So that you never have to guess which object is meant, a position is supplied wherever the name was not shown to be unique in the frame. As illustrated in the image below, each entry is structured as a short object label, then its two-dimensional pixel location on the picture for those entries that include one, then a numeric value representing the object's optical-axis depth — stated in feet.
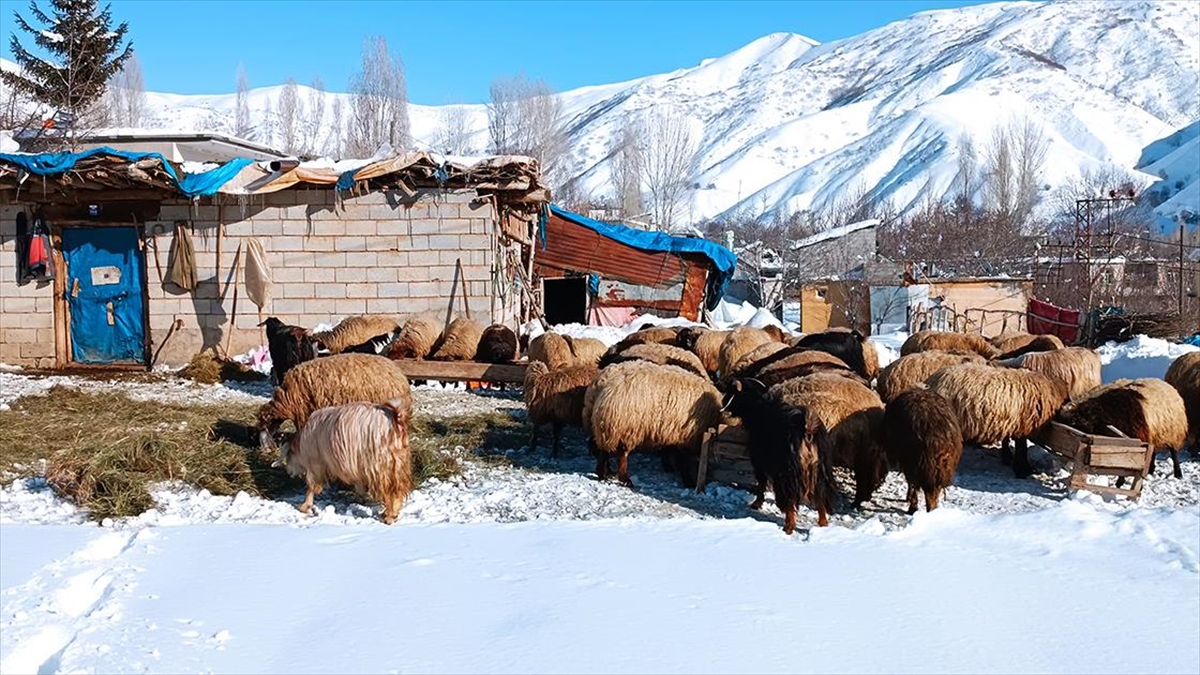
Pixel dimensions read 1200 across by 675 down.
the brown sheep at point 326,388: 27.76
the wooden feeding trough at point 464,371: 40.42
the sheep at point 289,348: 38.34
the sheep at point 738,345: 39.52
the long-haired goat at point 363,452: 22.08
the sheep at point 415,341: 42.86
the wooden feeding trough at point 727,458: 25.09
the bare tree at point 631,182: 217.40
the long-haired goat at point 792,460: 21.91
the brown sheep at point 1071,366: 33.19
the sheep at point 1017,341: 40.40
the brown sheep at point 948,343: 42.16
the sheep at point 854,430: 24.53
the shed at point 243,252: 45.44
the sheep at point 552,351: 39.42
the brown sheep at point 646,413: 25.59
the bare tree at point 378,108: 170.81
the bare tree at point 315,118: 203.82
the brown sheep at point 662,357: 33.04
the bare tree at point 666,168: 218.18
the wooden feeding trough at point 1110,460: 25.18
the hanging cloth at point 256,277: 45.27
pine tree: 96.17
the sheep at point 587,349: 40.14
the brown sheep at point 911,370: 32.14
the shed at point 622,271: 68.85
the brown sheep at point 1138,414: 26.63
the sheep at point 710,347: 40.98
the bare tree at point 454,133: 254.47
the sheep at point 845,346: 37.88
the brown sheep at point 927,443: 23.17
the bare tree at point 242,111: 205.98
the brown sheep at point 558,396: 29.17
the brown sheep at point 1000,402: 26.81
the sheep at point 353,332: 42.45
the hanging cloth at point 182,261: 46.50
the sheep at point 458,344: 42.70
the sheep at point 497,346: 42.01
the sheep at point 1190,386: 30.58
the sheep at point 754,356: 34.76
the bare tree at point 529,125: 195.58
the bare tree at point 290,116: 184.75
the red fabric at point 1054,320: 67.16
